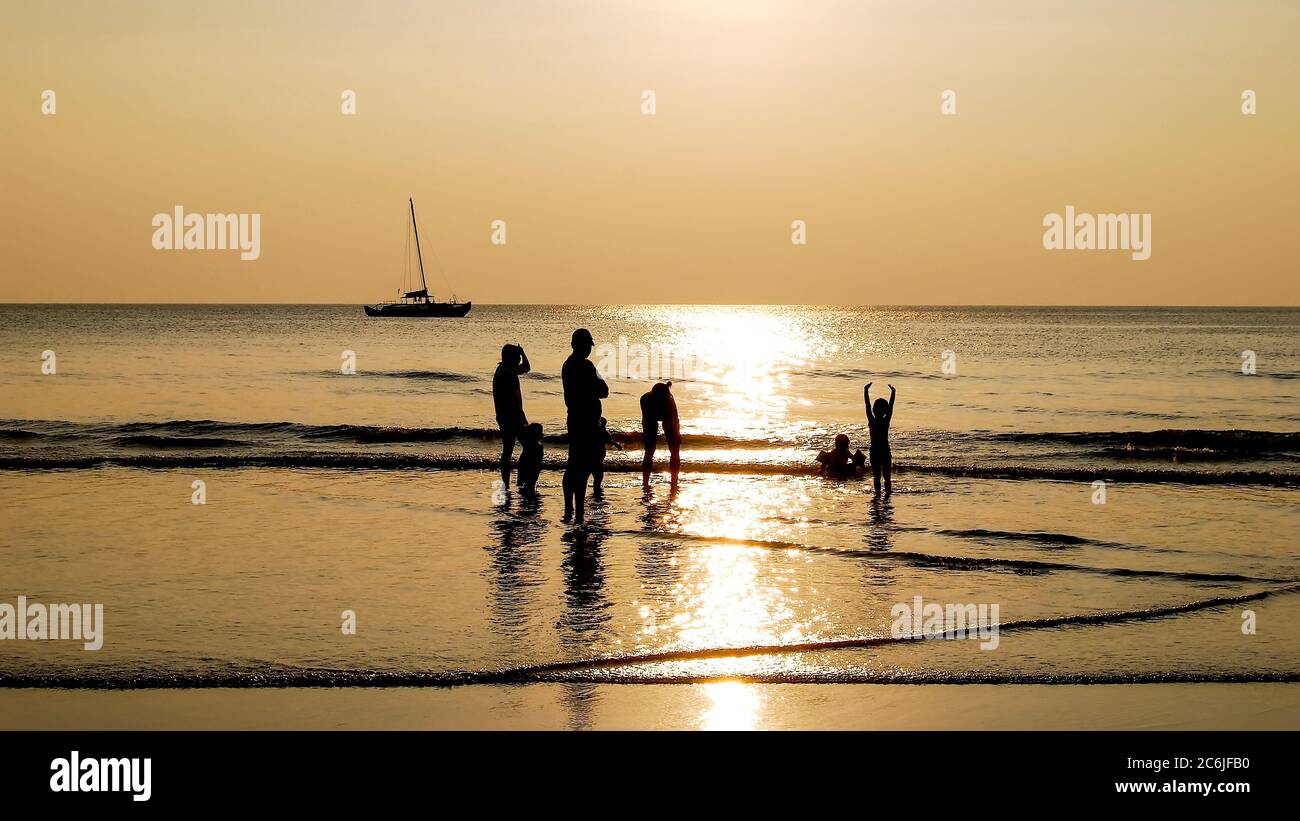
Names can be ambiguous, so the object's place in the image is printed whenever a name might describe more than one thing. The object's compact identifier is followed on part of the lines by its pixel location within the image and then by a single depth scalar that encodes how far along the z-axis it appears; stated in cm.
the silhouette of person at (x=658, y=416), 1652
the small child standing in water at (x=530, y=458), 1562
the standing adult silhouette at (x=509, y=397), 1441
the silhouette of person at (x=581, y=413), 1264
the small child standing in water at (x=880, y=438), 1578
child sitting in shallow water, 1911
